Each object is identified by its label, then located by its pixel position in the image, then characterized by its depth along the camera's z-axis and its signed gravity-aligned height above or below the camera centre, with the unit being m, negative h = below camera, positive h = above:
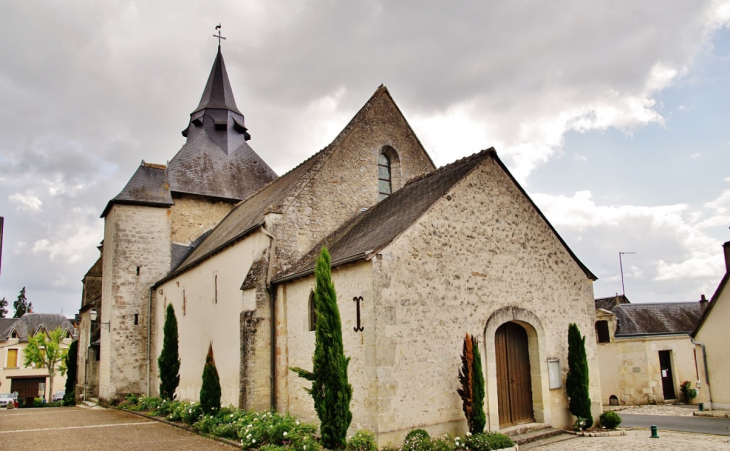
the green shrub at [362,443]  9.40 -2.06
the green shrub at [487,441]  9.88 -2.24
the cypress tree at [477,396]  10.32 -1.46
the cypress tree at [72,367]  29.48 -1.74
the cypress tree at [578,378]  12.38 -1.42
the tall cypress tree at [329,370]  9.60 -0.80
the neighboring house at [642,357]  21.31 -1.76
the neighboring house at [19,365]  44.53 -2.28
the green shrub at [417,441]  9.35 -2.08
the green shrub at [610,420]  12.56 -2.43
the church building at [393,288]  10.37 +0.80
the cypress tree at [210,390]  13.90 -1.54
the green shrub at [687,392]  21.31 -3.14
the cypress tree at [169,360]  18.33 -0.96
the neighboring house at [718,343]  16.84 -1.04
